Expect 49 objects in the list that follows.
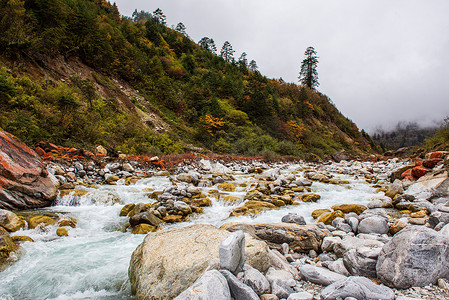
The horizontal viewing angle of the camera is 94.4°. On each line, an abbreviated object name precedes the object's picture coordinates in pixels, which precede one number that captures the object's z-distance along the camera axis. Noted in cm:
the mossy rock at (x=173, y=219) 518
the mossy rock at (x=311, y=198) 700
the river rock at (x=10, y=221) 394
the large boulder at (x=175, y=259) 230
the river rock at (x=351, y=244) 281
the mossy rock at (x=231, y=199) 675
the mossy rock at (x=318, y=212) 530
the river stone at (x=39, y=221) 429
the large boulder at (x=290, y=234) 339
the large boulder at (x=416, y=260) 199
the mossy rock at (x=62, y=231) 428
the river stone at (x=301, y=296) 192
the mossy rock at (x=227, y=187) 834
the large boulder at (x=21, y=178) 490
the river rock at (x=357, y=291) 175
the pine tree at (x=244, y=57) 5590
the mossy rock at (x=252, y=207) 567
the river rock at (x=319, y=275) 228
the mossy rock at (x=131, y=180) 839
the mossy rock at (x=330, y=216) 462
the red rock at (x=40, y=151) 793
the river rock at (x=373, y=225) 376
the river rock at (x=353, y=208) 517
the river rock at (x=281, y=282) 210
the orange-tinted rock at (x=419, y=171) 746
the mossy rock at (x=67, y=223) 456
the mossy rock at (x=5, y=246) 310
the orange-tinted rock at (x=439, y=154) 805
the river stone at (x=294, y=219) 438
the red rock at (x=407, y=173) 797
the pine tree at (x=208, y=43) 5453
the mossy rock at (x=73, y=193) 601
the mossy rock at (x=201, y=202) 641
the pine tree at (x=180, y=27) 6063
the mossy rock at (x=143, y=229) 461
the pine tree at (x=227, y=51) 5541
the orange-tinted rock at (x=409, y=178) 757
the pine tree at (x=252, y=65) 5606
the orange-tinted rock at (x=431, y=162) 771
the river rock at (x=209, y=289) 172
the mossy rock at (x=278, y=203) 647
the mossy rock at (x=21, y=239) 370
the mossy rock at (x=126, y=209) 552
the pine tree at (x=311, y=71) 4544
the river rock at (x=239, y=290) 188
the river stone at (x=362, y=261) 232
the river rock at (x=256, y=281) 209
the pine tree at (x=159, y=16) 5372
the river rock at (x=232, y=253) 215
